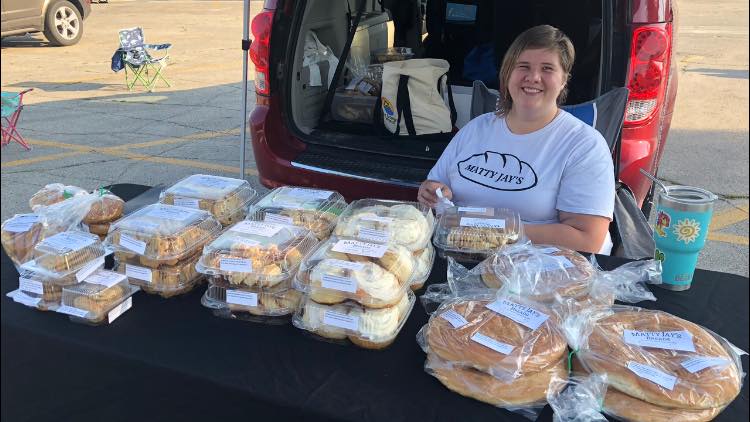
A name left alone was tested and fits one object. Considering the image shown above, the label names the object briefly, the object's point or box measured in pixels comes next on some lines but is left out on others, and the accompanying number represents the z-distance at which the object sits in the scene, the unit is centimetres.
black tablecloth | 110
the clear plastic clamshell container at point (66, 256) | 137
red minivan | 239
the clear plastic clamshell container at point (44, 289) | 137
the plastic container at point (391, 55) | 419
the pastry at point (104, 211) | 170
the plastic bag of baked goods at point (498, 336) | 107
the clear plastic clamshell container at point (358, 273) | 122
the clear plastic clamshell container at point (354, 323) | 122
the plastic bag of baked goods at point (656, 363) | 100
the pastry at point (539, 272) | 129
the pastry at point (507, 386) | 106
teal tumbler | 134
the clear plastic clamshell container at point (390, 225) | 142
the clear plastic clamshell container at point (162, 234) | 145
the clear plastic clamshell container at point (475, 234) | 156
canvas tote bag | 327
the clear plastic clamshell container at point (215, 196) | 174
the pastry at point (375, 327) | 122
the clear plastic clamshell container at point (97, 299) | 132
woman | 192
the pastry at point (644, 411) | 99
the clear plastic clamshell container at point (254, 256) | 134
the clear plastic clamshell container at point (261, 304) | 134
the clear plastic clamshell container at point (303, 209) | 160
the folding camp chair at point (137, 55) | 780
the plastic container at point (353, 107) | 359
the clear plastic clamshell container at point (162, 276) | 143
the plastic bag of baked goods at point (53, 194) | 178
